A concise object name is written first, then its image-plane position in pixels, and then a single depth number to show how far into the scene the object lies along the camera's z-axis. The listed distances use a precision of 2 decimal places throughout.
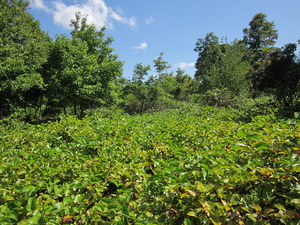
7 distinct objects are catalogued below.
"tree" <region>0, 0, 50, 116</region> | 8.44
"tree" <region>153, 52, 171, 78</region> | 23.20
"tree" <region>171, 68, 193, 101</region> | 25.09
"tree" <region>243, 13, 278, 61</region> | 28.66
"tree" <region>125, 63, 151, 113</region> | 17.41
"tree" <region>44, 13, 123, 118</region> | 9.65
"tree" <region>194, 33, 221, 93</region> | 30.95
